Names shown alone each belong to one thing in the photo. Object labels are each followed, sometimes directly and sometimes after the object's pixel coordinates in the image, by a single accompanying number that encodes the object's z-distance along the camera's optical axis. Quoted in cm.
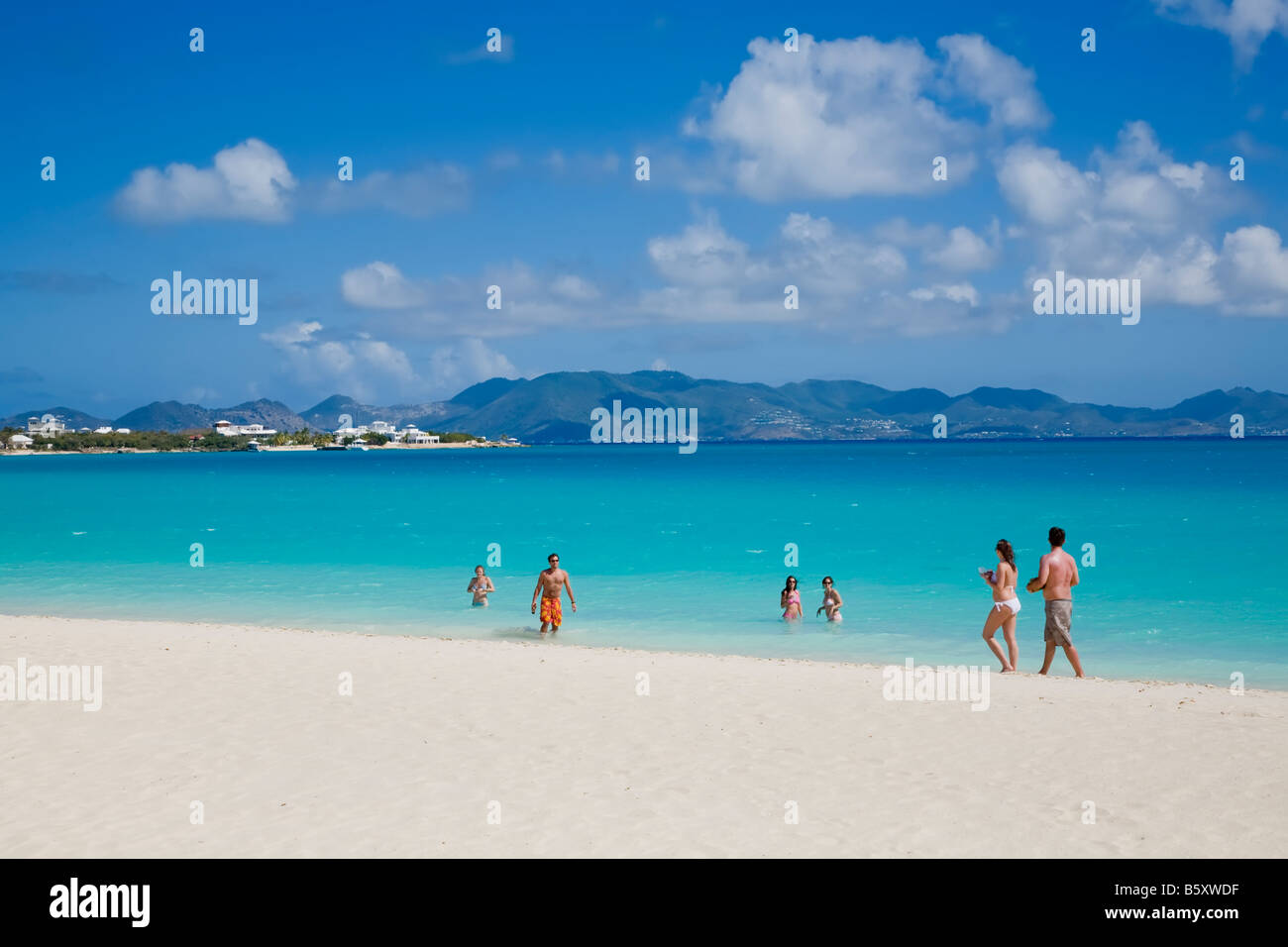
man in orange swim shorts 1981
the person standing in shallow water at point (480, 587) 2480
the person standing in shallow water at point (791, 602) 2172
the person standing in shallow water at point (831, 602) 2163
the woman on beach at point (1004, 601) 1499
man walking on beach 1440
